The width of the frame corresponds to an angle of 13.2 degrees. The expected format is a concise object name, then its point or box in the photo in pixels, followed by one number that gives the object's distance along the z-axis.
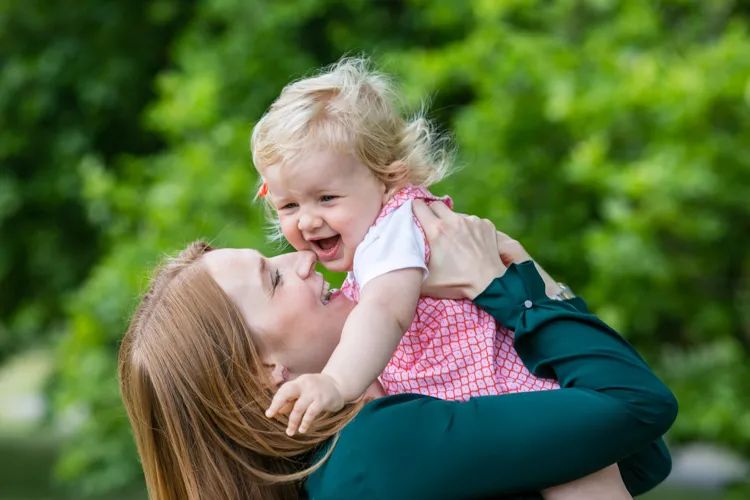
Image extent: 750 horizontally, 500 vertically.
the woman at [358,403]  2.98
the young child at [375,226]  3.07
